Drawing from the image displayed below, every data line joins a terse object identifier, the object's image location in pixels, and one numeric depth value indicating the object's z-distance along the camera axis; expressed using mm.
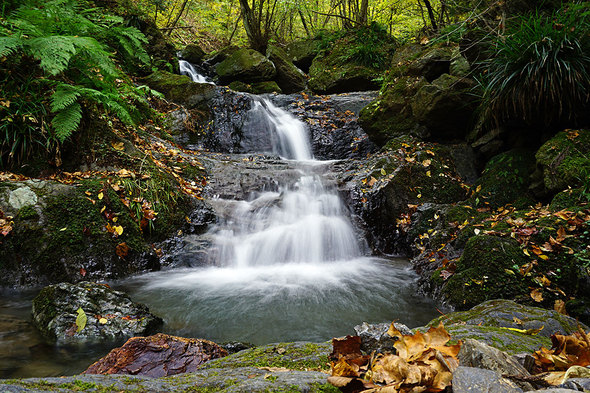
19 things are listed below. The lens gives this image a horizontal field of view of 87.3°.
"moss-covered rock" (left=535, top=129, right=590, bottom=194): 4465
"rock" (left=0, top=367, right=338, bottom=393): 995
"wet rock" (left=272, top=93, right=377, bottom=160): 9578
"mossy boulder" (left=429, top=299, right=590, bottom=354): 1646
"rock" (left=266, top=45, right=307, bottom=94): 14000
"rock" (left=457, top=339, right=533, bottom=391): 996
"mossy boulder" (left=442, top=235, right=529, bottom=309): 3459
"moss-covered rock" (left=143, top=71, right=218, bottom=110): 10070
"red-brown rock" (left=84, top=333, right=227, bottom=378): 1939
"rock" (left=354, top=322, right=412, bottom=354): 1284
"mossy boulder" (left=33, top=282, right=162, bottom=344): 2777
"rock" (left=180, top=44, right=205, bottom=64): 15117
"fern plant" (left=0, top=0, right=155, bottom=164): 3936
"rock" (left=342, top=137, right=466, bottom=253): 6008
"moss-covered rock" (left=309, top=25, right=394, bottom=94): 13402
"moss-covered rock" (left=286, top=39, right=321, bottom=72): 16381
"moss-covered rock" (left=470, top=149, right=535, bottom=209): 5465
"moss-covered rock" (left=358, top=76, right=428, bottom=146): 7609
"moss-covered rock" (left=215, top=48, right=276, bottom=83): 13289
